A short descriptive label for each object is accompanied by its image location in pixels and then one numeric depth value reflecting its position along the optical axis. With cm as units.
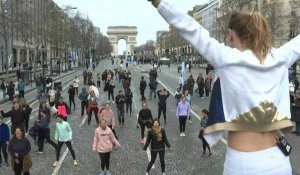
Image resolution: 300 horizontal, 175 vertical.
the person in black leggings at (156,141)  1181
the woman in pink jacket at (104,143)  1173
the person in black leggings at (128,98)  2350
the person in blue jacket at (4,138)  1324
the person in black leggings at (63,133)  1313
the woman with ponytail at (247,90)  235
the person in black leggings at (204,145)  1370
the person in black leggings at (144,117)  1604
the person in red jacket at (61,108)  1764
